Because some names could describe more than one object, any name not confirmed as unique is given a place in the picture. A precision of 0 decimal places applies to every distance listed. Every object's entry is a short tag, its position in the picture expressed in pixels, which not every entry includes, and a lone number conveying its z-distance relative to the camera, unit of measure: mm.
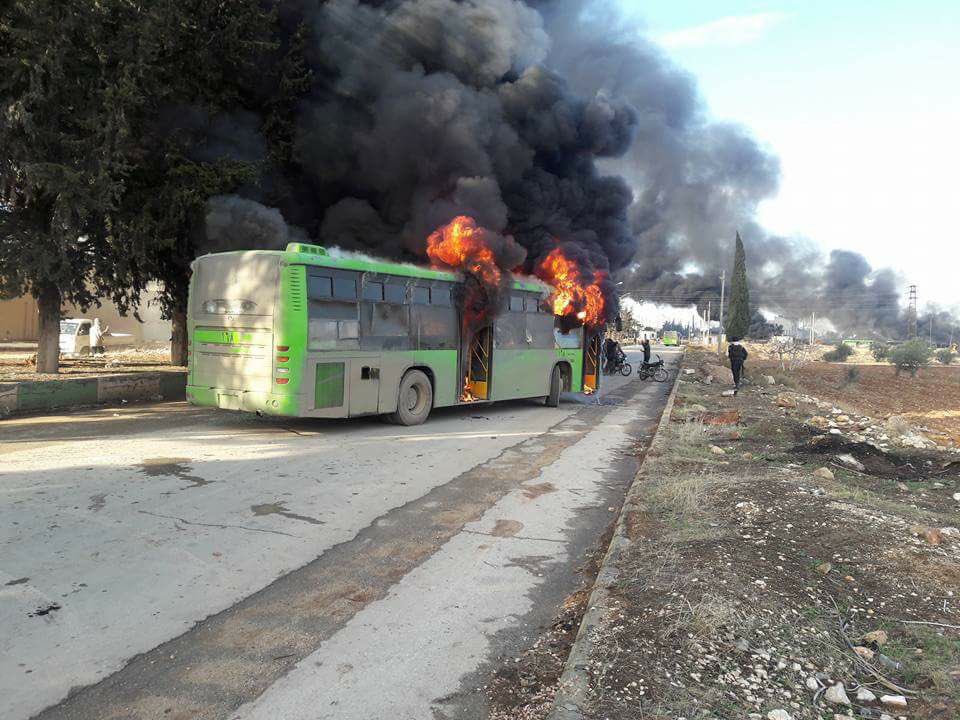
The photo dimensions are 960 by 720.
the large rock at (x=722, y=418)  11906
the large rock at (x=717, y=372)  24591
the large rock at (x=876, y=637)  3371
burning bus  9570
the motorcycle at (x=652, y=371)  24391
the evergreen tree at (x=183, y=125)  13867
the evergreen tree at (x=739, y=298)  58219
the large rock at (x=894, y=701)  2852
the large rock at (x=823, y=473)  7010
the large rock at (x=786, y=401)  15338
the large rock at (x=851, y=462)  7674
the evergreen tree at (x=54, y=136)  12289
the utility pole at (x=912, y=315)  77194
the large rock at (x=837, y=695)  2857
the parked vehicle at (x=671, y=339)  85062
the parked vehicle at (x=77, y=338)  25109
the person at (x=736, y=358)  18312
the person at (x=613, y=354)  25953
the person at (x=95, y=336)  26469
